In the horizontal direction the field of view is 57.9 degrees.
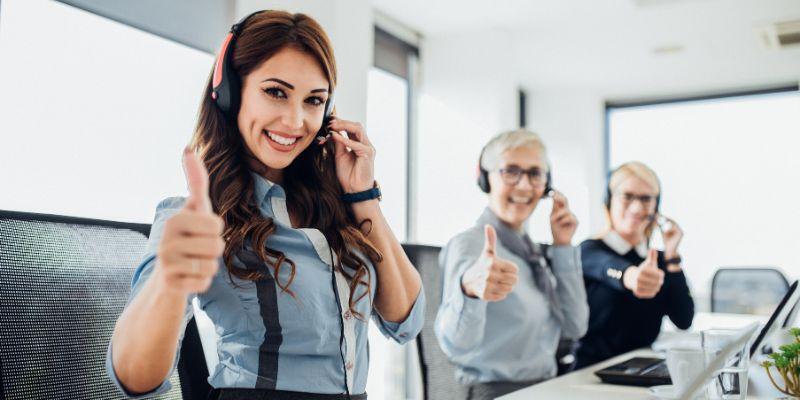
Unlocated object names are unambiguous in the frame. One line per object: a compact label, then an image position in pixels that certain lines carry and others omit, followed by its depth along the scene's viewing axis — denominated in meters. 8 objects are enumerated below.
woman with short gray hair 1.83
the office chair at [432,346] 1.89
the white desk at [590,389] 1.54
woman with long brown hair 1.14
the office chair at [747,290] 4.37
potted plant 1.43
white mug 1.35
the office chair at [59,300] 0.97
